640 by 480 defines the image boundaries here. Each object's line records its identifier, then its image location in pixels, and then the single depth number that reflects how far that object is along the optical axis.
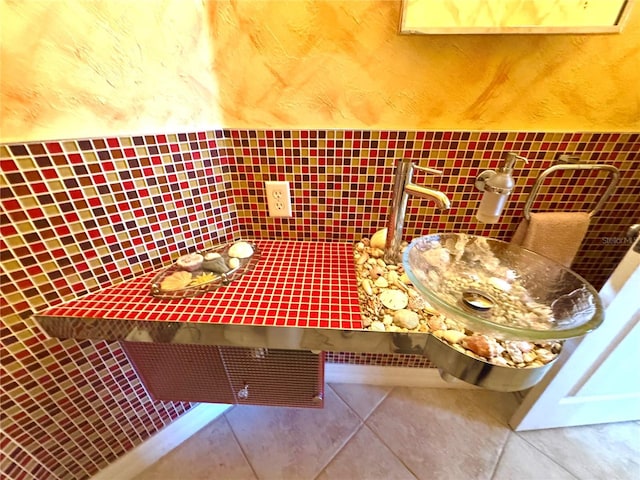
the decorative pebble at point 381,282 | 0.76
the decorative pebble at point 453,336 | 0.62
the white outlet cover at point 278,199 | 0.87
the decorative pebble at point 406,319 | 0.65
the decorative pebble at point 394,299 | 0.70
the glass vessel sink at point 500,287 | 0.60
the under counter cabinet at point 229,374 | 0.83
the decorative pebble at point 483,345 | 0.60
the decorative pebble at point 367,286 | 0.74
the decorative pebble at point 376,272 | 0.80
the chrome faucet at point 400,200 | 0.67
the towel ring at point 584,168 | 0.77
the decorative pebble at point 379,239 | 0.89
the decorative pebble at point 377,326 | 0.64
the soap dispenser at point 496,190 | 0.69
